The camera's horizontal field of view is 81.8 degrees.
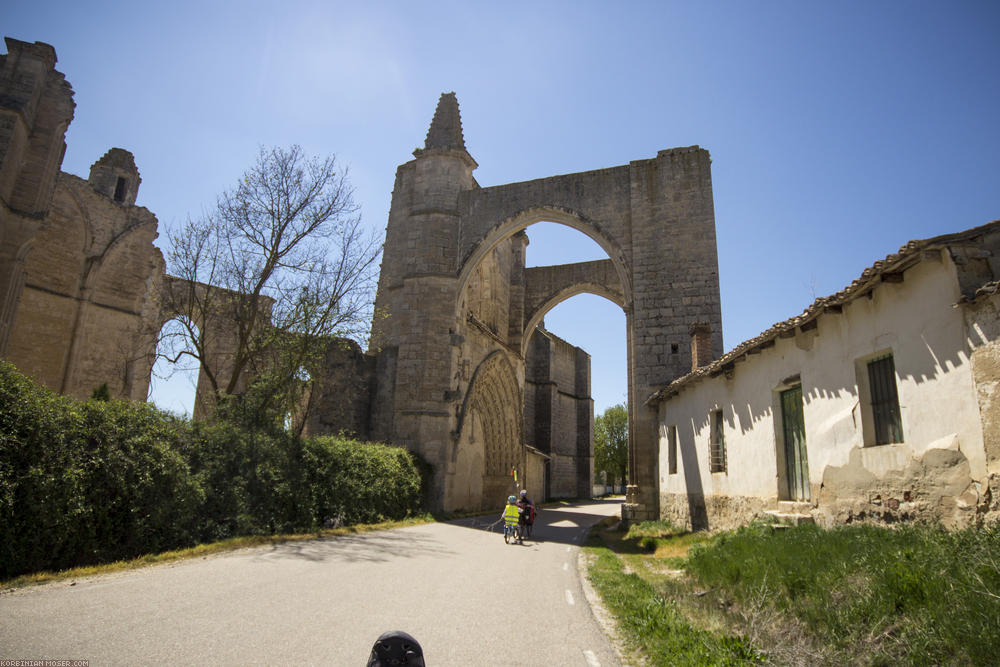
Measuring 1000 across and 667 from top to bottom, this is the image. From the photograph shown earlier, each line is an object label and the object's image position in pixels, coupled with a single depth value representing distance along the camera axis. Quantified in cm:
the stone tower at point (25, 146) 1315
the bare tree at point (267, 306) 1266
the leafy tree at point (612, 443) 5150
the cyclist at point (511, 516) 1141
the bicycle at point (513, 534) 1131
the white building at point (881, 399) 454
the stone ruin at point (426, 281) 1459
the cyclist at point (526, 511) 1251
